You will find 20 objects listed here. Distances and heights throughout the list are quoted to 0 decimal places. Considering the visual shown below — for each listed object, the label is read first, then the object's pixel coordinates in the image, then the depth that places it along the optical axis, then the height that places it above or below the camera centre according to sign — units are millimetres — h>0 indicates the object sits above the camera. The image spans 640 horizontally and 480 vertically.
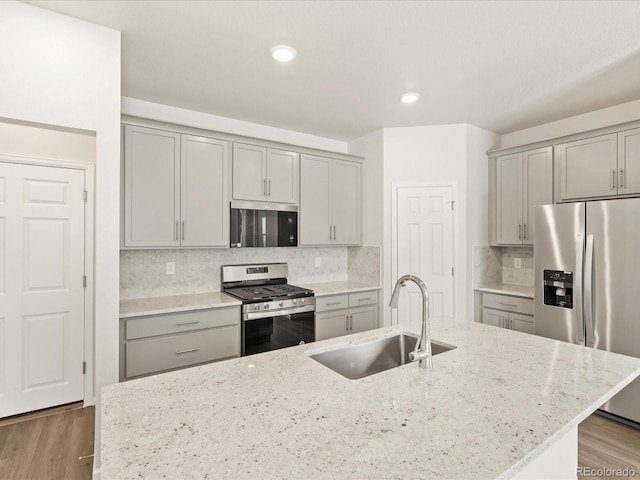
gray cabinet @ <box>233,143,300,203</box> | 3316 +683
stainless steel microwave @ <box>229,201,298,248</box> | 3309 +176
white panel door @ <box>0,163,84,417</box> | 2641 -355
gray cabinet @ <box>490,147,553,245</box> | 3480 +534
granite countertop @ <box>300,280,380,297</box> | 3572 -500
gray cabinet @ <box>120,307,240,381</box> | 2535 -761
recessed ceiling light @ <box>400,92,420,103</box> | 3018 +1278
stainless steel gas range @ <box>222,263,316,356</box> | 3023 -597
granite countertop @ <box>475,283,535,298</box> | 3360 -486
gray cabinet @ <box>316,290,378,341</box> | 3520 -760
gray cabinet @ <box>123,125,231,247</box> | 2801 +454
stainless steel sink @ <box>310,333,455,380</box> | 1724 -588
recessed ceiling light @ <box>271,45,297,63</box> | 2291 +1270
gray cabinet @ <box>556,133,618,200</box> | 3023 +680
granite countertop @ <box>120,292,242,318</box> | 2574 -499
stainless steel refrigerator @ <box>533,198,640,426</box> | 2537 -278
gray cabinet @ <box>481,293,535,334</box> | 3324 -701
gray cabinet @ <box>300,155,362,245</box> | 3781 +470
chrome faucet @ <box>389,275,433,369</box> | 1447 -418
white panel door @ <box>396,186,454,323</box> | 3766 -30
